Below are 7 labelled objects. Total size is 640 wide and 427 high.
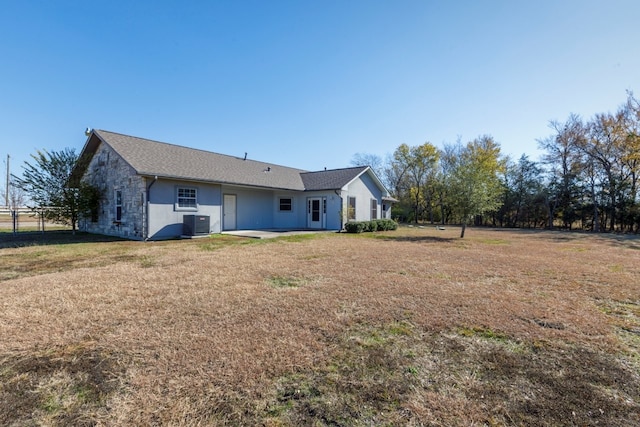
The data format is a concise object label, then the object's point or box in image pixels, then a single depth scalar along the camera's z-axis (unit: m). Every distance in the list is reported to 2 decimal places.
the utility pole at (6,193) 29.61
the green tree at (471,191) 14.62
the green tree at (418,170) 35.12
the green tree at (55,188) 12.76
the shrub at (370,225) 16.17
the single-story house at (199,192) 12.21
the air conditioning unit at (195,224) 12.63
